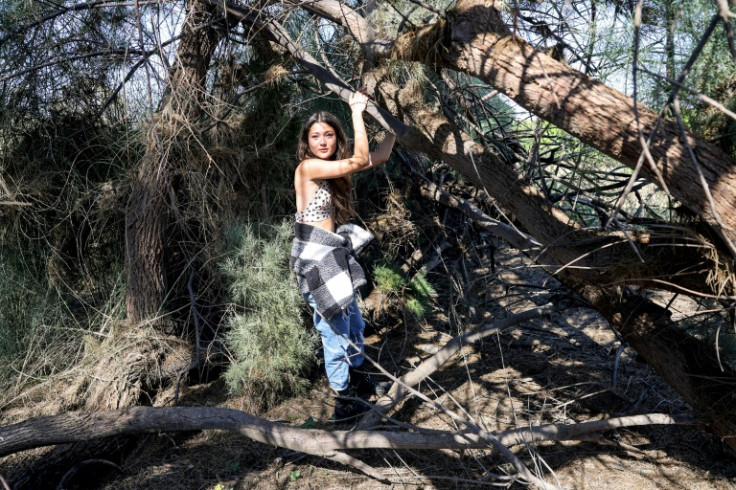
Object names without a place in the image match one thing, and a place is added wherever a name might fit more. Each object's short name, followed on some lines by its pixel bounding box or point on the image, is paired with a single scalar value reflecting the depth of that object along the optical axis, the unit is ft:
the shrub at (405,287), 13.53
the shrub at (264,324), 11.57
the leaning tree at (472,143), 6.61
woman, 10.30
